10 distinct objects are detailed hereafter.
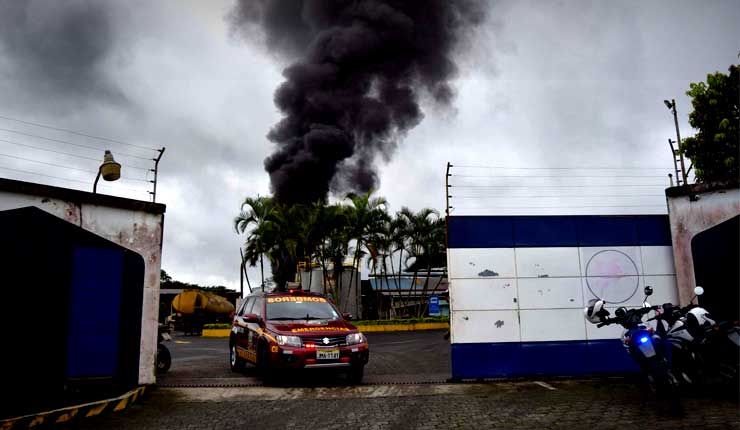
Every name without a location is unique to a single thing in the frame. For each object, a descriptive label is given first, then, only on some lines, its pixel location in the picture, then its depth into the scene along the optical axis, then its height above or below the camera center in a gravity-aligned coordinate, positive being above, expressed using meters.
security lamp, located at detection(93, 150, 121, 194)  8.02 +2.06
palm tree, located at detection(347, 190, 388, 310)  26.69 +4.31
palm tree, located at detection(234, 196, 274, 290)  28.52 +4.58
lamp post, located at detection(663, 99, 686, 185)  9.11 +2.75
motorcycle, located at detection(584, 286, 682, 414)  5.73 -0.52
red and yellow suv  8.38 -0.48
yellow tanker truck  26.70 -0.07
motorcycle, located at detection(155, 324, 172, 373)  10.08 -0.93
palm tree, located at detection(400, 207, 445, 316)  27.67 +3.53
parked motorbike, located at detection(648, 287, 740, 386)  6.30 -0.53
